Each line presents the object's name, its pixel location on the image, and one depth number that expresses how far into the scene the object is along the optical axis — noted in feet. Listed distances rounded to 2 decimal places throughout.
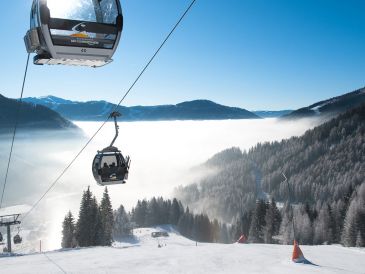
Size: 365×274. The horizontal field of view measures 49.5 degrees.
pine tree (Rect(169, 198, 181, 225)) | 439.63
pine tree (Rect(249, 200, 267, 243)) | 274.16
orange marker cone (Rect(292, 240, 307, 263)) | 71.39
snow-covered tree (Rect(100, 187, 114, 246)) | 204.13
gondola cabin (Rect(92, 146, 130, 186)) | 51.49
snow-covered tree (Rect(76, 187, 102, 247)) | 193.26
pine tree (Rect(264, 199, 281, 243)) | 258.37
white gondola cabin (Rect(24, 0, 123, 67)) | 25.52
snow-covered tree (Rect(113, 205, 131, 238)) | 352.28
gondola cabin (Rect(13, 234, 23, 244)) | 151.28
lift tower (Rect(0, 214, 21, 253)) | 153.64
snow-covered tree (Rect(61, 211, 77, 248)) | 210.38
